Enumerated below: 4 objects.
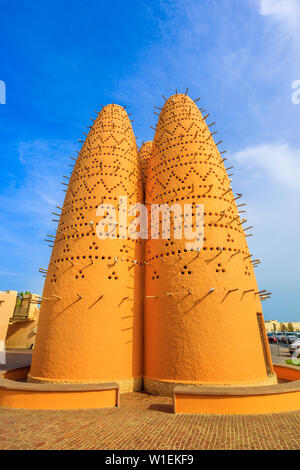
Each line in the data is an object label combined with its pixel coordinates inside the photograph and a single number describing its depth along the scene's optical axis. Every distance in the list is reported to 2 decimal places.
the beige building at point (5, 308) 28.34
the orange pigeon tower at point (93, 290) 10.65
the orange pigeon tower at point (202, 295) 9.76
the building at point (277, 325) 76.31
